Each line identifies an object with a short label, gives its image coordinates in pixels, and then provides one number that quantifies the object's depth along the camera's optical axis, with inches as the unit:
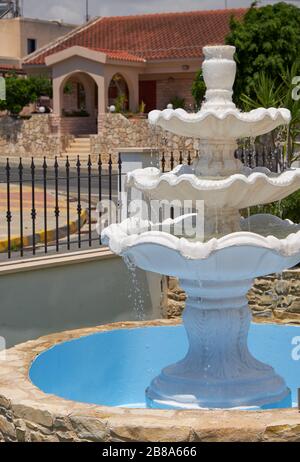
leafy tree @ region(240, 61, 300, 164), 461.1
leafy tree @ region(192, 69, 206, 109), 1139.9
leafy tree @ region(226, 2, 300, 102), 1125.1
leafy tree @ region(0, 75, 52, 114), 1433.3
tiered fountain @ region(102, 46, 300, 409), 203.5
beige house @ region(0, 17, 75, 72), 1828.2
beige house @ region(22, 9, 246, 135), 1362.0
